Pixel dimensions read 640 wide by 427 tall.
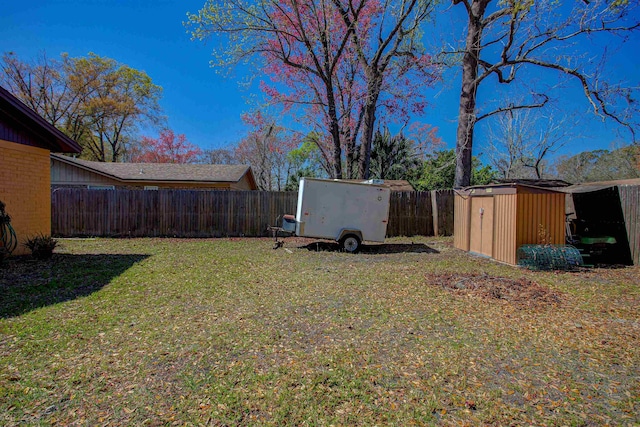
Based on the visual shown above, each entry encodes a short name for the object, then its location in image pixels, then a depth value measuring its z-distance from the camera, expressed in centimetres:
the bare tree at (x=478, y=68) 1181
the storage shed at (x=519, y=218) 815
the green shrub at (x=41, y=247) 792
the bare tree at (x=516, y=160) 2364
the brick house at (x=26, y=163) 776
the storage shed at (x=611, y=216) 826
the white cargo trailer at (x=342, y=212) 1002
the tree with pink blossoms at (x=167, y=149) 3572
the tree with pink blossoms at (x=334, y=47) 1472
